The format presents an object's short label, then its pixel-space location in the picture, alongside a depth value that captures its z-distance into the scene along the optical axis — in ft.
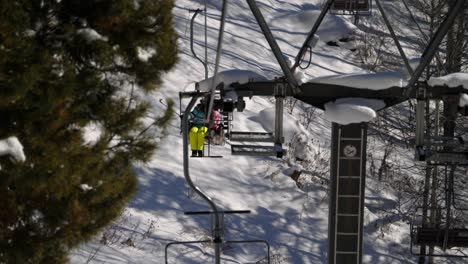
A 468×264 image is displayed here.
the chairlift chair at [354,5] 105.39
